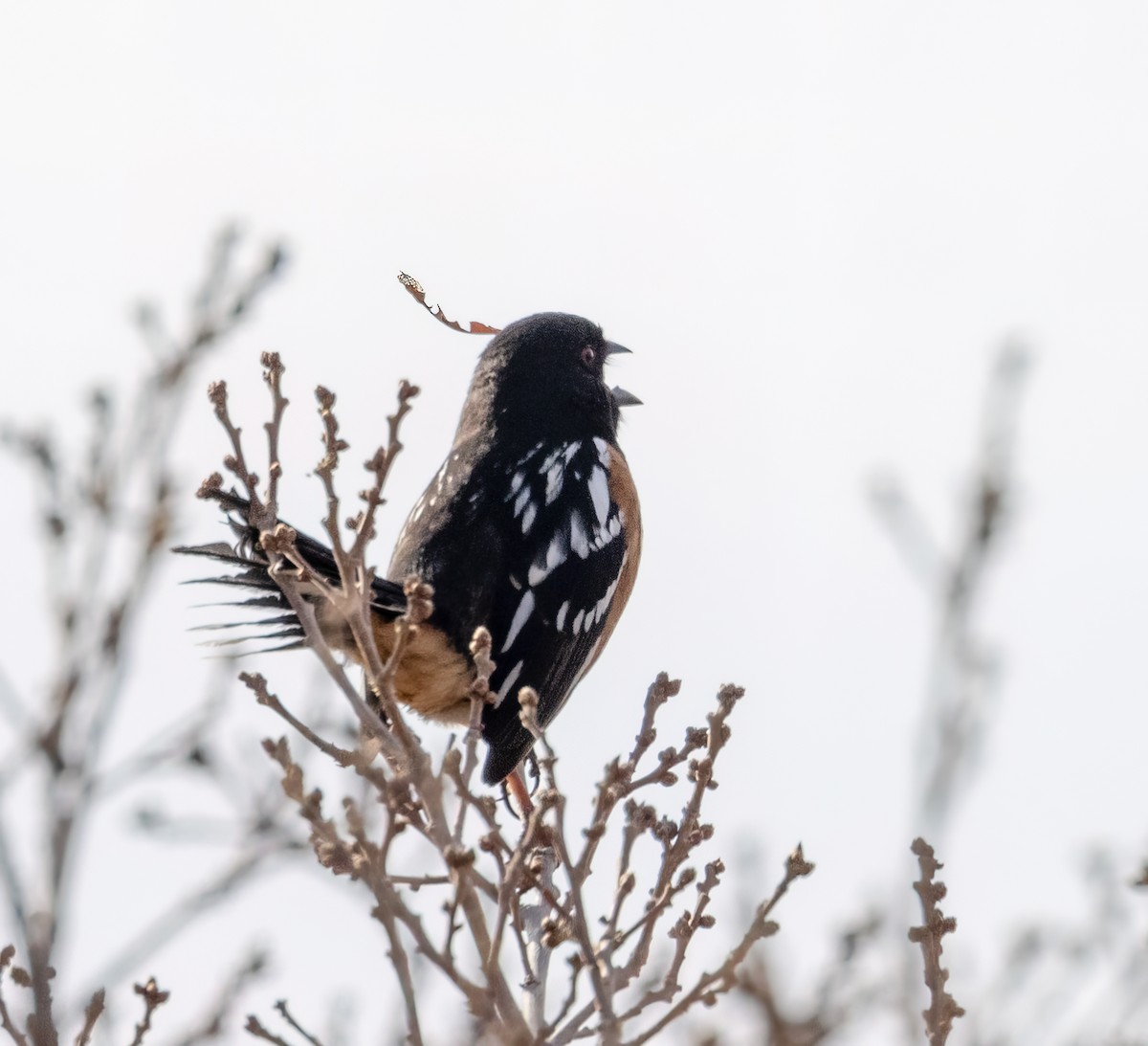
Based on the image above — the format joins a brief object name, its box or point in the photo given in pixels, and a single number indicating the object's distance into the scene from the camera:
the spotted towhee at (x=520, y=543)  8.48
